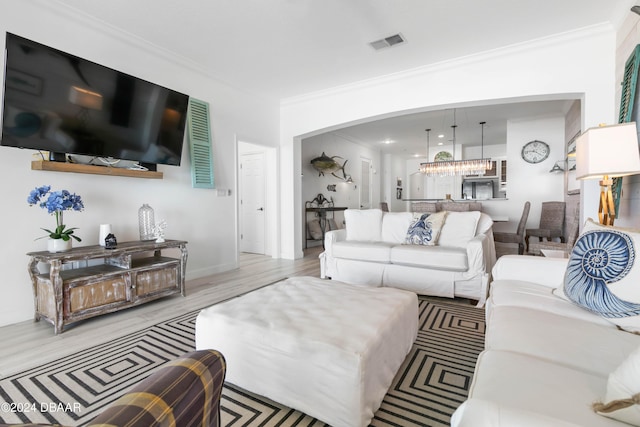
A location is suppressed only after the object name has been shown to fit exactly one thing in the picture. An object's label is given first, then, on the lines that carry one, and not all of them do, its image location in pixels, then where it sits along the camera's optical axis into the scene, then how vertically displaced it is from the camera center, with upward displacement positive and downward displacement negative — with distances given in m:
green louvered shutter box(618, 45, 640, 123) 2.30 +0.92
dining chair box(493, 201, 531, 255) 4.75 -0.54
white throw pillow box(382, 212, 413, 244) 3.80 -0.29
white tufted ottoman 1.31 -0.68
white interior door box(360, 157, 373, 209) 9.10 +0.57
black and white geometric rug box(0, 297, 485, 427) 1.43 -0.98
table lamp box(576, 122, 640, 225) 1.90 +0.32
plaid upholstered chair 0.56 -0.40
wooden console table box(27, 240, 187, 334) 2.37 -0.64
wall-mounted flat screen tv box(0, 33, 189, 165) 2.34 +0.88
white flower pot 2.53 -0.32
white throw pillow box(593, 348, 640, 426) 0.69 -0.45
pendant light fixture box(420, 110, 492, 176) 6.69 +0.80
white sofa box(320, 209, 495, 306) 3.00 -0.56
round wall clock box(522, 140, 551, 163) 6.07 +1.01
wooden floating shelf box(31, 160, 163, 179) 2.60 +0.35
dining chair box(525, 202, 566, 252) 5.12 -0.38
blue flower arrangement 2.46 +0.03
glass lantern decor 3.29 -0.18
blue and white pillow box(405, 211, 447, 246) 3.50 -0.30
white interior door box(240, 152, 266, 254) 5.80 +0.03
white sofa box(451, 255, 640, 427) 0.72 -0.53
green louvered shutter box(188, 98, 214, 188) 3.90 +0.79
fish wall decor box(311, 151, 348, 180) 6.67 +0.88
